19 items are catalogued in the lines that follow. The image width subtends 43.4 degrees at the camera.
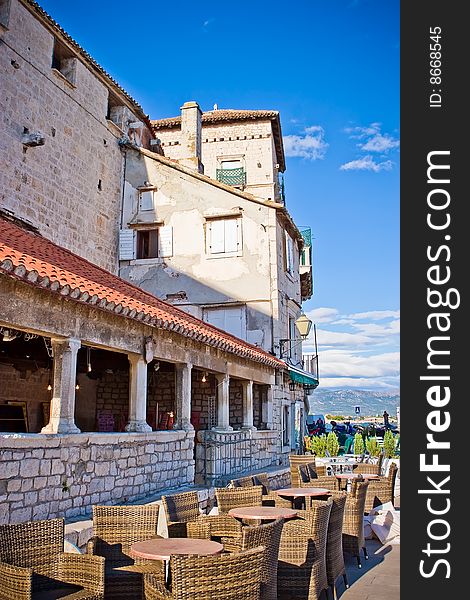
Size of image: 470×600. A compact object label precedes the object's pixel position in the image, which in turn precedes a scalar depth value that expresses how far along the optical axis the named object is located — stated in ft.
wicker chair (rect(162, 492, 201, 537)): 18.65
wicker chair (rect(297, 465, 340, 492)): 30.19
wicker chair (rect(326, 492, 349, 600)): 19.26
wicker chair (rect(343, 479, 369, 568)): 24.11
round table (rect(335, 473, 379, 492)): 34.43
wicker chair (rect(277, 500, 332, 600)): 17.24
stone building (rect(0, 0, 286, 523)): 23.32
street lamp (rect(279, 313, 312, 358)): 57.31
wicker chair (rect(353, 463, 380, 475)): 38.52
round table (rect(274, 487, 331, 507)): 25.75
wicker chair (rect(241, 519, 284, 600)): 14.05
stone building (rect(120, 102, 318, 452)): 61.36
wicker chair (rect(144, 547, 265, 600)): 11.88
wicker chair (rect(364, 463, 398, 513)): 30.14
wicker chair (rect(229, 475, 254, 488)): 24.28
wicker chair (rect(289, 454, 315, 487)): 37.62
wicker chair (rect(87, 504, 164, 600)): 16.42
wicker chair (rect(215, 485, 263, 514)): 22.57
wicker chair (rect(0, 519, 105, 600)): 12.46
